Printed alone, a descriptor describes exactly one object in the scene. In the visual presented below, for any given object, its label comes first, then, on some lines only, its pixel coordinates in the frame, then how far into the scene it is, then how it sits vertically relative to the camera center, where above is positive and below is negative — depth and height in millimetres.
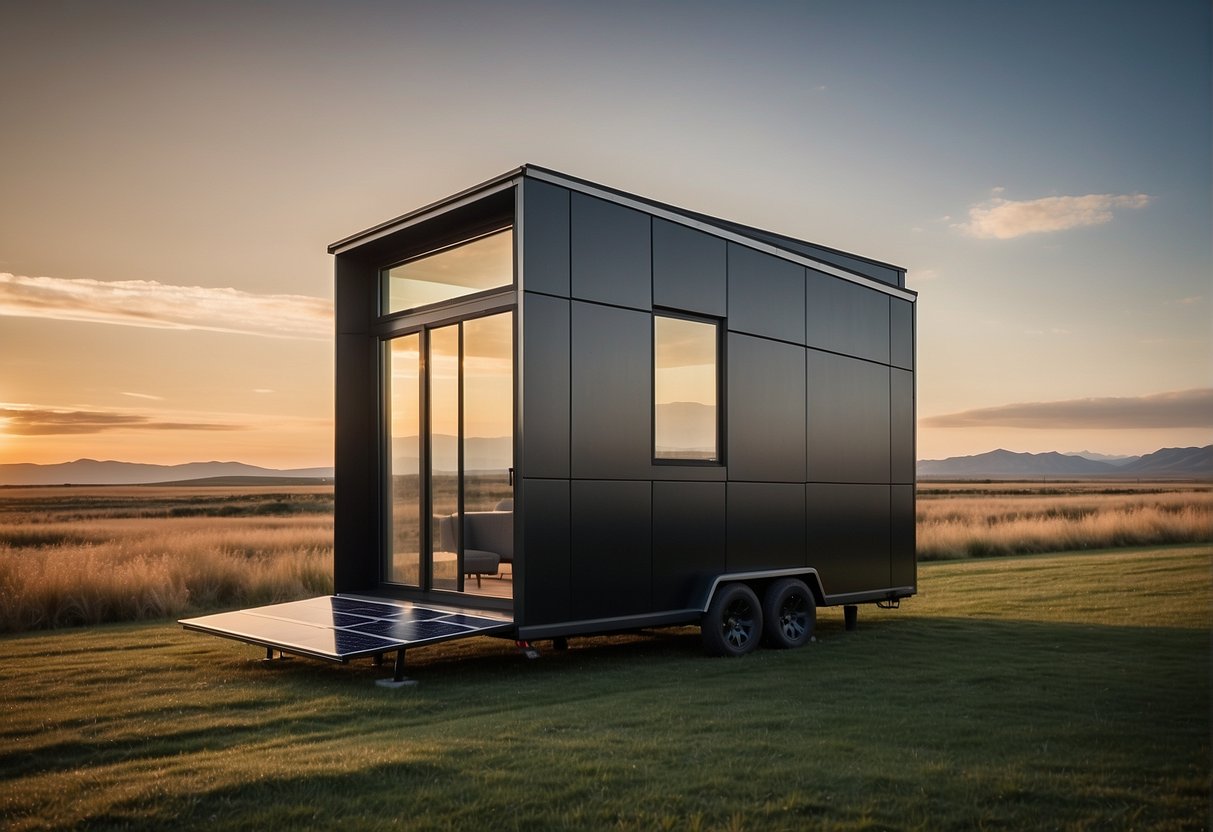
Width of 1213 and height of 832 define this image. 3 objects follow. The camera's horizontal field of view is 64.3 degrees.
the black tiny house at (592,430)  7789 +206
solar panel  7141 -1420
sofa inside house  8875 -822
